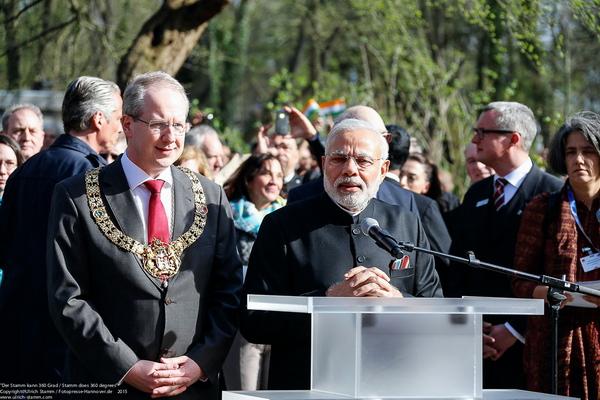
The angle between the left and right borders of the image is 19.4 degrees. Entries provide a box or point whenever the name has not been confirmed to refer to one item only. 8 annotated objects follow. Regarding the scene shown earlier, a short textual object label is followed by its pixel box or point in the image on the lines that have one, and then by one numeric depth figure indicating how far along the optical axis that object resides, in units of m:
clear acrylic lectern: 6.26
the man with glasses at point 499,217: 11.00
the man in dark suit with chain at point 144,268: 7.56
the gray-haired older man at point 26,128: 14.10
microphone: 6.85
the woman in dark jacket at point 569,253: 9.40
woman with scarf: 12.79
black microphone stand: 6.86
